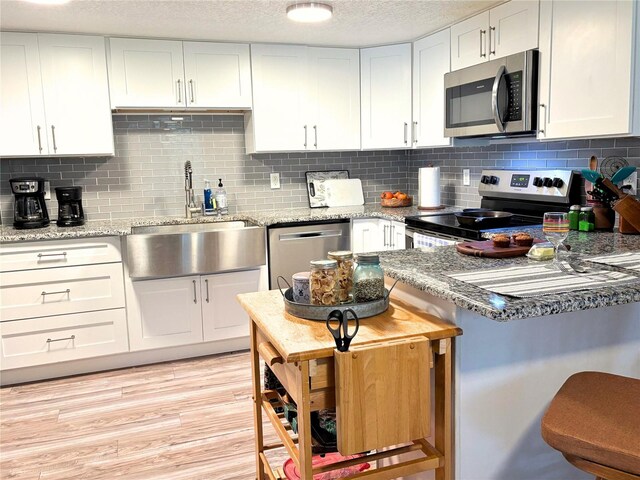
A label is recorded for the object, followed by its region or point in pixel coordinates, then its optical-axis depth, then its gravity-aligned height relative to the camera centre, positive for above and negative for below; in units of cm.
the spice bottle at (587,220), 271 -30
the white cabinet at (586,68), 249 +41
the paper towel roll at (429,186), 417 -18
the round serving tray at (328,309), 162 -41
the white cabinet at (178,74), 372 +63
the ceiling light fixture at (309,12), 306 +83
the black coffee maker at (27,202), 356 -18
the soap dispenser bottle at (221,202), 422 -25
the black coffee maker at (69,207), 370 -23
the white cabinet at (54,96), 349 +47
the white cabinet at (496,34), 298 +71
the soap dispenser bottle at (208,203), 421 -26
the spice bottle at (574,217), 277 -29
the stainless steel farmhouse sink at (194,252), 349 -52
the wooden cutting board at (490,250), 208 -34
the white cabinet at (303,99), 403 +47
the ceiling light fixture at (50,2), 282 +85
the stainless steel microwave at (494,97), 300 +35
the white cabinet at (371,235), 398 -50
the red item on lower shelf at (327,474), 205 -112
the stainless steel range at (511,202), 314 -26
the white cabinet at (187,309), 361 -90
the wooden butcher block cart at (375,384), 144 -57
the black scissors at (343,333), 140 -42
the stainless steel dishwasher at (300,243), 383 -53
